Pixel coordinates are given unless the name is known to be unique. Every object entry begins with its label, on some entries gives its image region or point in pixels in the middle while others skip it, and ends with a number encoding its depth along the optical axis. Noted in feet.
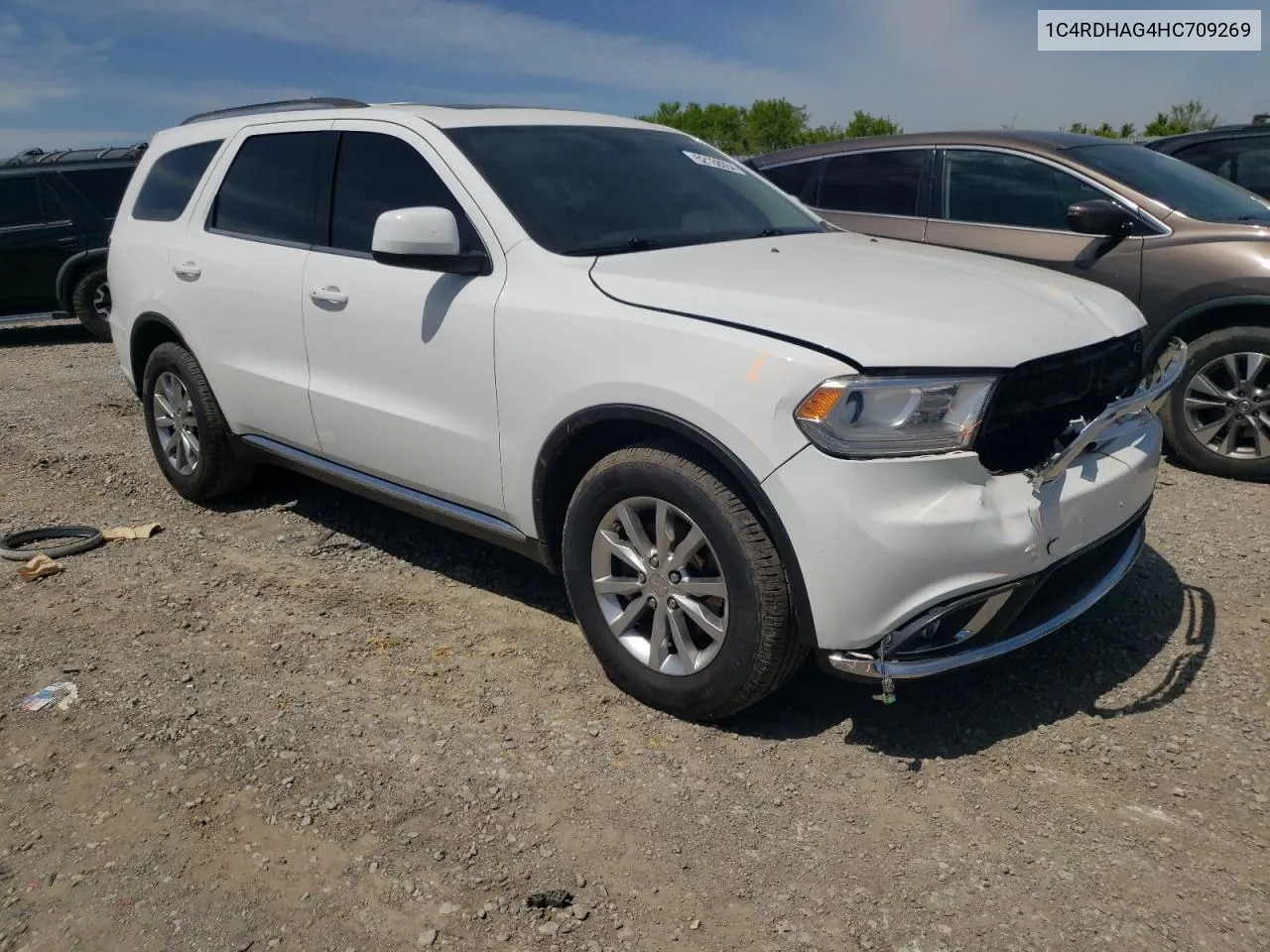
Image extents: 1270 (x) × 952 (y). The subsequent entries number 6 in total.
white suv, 8.87
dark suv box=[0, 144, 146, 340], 35.81
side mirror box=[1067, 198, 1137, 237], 17.13
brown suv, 17.02
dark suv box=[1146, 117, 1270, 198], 22.79
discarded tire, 15.66
